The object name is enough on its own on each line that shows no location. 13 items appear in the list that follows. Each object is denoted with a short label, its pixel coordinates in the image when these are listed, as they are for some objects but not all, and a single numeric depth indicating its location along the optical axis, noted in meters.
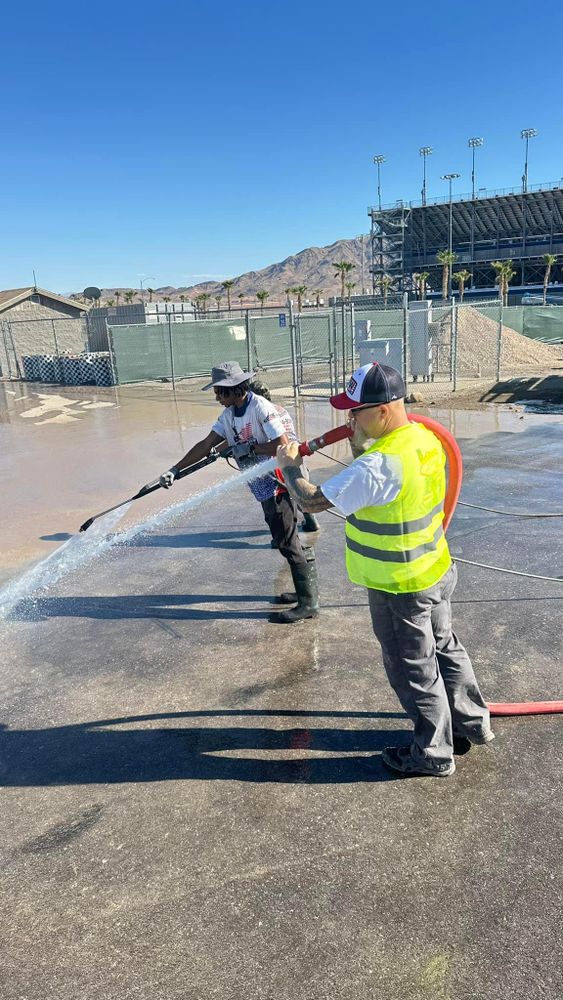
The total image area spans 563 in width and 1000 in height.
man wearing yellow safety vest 2.77
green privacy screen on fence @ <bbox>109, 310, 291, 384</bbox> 21.88
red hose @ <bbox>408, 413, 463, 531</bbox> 3.06
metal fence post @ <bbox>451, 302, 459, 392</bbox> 15.96
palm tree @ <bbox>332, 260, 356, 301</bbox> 74.57
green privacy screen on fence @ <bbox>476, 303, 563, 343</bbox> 30.95
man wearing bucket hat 4.86
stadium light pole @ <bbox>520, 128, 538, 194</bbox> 99.38
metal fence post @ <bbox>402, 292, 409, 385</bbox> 15.07
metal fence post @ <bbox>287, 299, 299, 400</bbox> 16.26
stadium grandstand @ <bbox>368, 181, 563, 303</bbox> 93.69
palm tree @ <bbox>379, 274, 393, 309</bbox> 91.07
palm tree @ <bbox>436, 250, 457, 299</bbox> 60.24
